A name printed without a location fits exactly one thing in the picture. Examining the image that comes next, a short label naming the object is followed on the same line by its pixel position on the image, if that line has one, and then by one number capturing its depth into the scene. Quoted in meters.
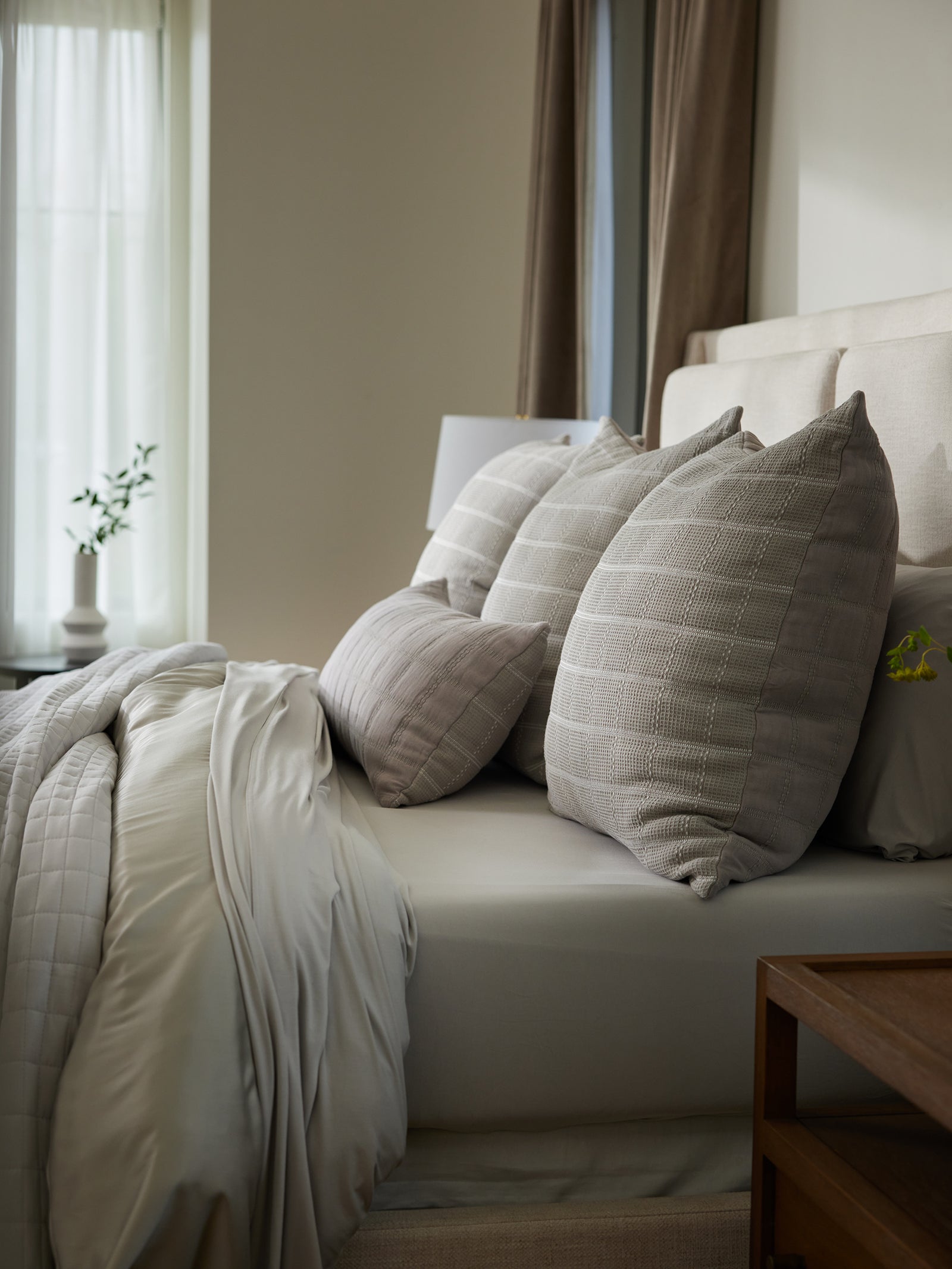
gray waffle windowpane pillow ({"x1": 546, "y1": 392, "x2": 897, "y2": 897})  1.30
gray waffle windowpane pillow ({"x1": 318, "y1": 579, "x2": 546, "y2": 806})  1.68
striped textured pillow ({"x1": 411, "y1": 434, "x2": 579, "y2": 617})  2.28
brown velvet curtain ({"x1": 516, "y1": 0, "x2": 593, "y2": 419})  3.46
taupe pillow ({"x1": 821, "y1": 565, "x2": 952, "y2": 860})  1.39
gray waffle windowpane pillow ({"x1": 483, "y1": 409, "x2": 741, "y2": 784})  1.75
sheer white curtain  4.22
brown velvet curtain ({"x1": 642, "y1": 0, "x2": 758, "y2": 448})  2.65
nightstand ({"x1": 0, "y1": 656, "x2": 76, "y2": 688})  3.63
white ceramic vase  3.85
